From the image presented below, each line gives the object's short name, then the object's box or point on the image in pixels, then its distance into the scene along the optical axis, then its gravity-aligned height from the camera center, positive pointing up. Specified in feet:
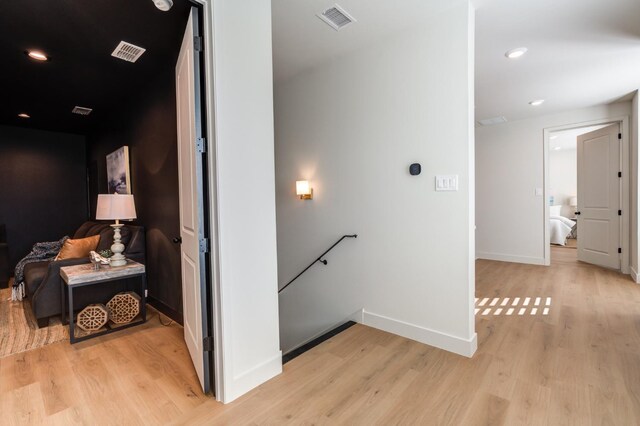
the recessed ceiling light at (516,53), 9.69 +4.77
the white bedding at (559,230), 23.85 -2.34
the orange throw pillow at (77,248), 11.12 -1.43
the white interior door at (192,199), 5.88 +0.17
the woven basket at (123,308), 9.74 -3.15
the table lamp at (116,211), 9.62 -0.08
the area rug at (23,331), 8.27 -3.60
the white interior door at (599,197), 15.61 +0.13
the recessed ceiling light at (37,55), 8.78 +4.49
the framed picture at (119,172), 12.85 +1.64
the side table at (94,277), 8.54 -2.02
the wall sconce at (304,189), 11.12 +0.57
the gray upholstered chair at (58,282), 9.66 -2.36
